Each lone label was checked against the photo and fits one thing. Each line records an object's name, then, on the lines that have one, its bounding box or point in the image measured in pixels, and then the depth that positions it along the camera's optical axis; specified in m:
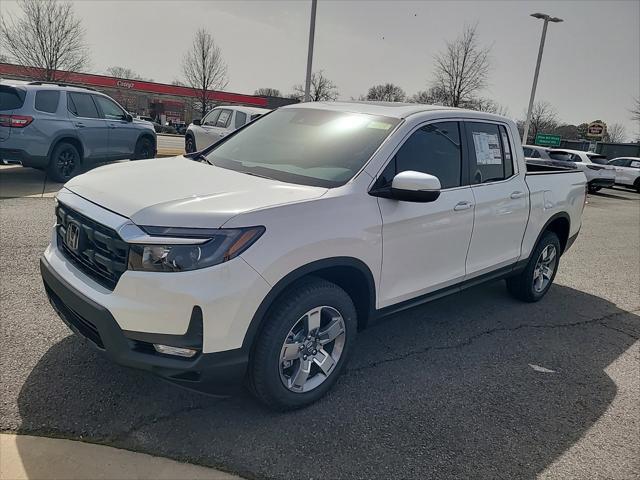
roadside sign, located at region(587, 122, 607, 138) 42.59
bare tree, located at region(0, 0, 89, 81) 22.80
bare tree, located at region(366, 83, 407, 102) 52.09
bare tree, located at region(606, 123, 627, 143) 66.46
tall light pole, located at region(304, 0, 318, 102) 14.59
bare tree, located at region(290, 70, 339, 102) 45.80
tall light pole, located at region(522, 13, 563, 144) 22.80
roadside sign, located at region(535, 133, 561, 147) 34.84
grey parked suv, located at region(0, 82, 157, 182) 8.59
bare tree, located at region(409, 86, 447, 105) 26.69
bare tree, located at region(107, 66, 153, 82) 71.34
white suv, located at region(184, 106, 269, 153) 13.60
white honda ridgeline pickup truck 2.35
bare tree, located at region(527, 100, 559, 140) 50.22
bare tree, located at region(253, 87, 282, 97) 77.06
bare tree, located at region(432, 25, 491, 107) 25.48
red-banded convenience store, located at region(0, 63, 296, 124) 52.62
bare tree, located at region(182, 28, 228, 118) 34.94
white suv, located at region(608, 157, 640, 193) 22.27
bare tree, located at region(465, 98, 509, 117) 26.42
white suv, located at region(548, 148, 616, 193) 19.08
